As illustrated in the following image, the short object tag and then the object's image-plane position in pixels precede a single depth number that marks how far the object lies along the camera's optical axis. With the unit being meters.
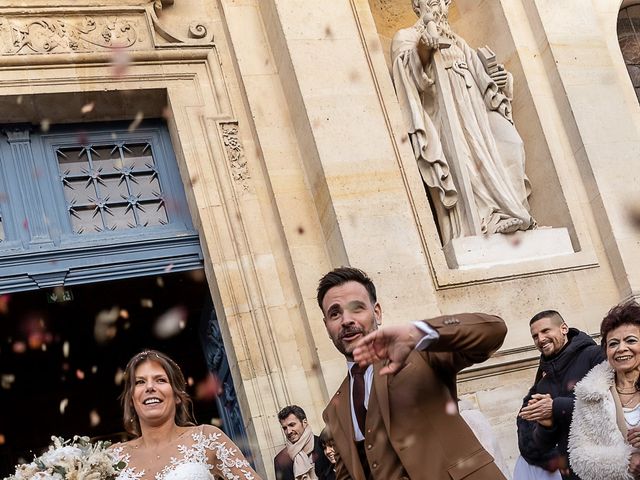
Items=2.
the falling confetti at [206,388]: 9.51
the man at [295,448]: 7.36
